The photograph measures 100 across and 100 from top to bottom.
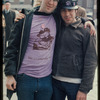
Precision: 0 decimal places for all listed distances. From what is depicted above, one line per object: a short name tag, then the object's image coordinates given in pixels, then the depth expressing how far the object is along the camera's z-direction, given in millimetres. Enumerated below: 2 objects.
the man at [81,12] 3142
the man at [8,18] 6339
